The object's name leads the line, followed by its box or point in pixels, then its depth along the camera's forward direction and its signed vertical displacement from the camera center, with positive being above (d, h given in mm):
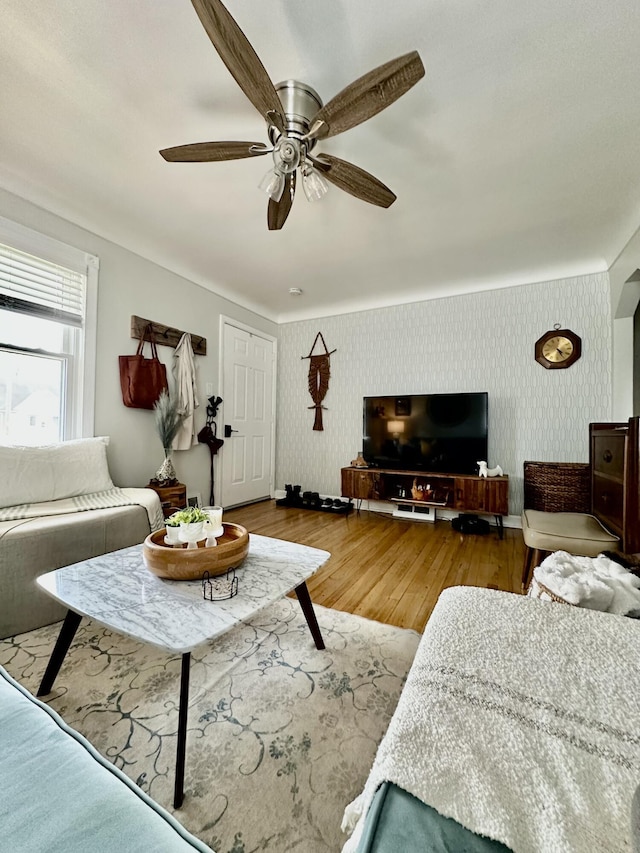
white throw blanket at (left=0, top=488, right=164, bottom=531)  1938 -492
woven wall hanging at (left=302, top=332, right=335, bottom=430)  4555 +679
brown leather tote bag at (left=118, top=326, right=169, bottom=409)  2916 +416
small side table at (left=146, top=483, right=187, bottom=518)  2812 -577
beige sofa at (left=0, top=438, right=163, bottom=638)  1657 -515
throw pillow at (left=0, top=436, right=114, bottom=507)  2066 -302
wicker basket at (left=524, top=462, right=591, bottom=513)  2875 -448
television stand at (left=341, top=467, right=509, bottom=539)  3225 -609
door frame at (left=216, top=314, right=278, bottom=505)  3953 +1008
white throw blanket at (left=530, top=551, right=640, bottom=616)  1112 -504
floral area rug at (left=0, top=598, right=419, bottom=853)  909 -999
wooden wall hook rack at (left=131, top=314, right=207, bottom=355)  3037 +888
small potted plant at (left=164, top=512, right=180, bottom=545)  1376 -416
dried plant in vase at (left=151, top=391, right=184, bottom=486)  3000 +18
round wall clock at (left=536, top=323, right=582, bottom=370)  3316 +836
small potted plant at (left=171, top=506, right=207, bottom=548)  1373 -392
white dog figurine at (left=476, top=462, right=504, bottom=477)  3328 -377
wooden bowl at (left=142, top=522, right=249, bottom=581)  1275 -497
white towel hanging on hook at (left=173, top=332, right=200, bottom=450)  3398 +396
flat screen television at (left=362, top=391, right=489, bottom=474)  3513 -4
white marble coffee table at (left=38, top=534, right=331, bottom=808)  970 -577
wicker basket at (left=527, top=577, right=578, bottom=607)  1160 -565
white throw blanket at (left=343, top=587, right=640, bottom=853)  435 -480
